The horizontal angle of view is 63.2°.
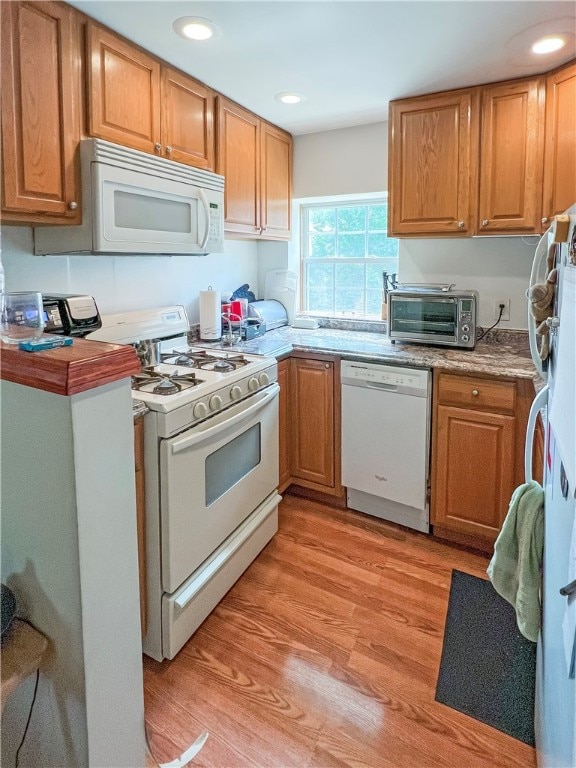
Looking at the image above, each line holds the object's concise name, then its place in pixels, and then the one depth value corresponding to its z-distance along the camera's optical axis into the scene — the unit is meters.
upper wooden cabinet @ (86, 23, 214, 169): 1.78
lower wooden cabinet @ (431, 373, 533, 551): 2.13
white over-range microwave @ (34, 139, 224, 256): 1.75
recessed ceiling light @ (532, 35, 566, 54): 1.85
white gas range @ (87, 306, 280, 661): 1.62
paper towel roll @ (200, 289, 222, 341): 2.72
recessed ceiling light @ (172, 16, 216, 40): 1.71
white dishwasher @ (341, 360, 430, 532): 2.35
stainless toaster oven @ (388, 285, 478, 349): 2.42
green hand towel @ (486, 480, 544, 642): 1.32
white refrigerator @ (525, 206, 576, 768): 0.74
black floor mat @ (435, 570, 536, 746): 1.50
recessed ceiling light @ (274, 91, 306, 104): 2.41
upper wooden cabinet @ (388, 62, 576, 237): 2.15
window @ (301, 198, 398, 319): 3.15
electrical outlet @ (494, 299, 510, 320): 2.65
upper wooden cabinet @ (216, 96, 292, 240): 2.52
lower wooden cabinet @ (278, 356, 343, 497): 2.61
